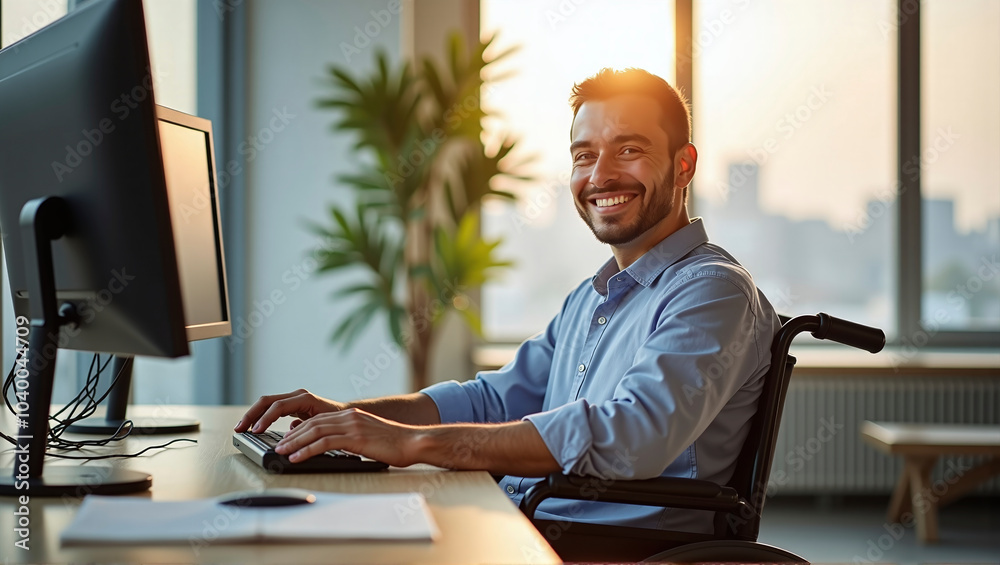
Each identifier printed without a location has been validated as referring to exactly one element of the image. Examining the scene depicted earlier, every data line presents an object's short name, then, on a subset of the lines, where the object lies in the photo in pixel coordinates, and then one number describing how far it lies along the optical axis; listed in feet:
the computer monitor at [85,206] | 3.25
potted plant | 12.25
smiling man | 4.12
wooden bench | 12.00
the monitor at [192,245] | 4.80
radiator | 14.26
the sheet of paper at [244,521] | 2.78
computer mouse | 3.16
